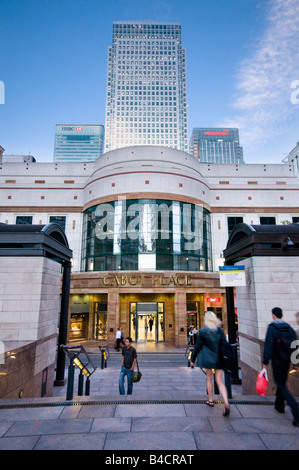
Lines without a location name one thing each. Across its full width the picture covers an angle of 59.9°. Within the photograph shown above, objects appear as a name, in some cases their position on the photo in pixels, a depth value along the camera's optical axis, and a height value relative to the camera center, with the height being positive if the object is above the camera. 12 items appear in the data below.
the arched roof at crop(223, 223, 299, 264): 8.55 +1.72
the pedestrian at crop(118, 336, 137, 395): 7.60 -2.03
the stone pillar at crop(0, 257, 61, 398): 7.98 -0.59
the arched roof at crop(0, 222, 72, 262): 8.82 +1.76
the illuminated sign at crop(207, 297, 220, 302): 26.39 -0.61
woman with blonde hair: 4.59 -0.98
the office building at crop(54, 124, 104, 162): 196.88 +106.27
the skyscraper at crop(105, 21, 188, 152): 150.62 +112.75
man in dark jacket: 4.38 -0.96
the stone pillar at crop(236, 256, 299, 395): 8.16 -0.06
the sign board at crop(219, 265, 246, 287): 8.66 +0.56
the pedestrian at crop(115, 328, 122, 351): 20.12 -3.45
